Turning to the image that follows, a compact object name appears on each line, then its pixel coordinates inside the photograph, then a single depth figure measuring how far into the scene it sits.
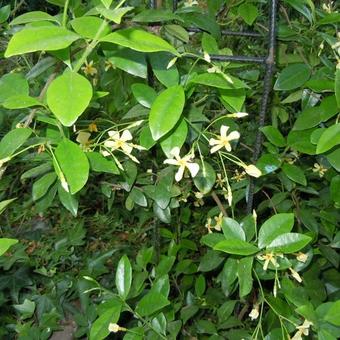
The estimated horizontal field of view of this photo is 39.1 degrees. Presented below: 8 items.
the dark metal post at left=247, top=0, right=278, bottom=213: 0.67
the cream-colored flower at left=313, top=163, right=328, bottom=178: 0.94
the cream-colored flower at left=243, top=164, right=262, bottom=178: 0.60
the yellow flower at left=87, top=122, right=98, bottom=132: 0.72
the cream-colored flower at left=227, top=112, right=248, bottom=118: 0.59
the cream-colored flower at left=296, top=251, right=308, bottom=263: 0.78
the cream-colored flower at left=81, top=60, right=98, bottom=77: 0.77
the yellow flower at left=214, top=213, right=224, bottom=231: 0.90
